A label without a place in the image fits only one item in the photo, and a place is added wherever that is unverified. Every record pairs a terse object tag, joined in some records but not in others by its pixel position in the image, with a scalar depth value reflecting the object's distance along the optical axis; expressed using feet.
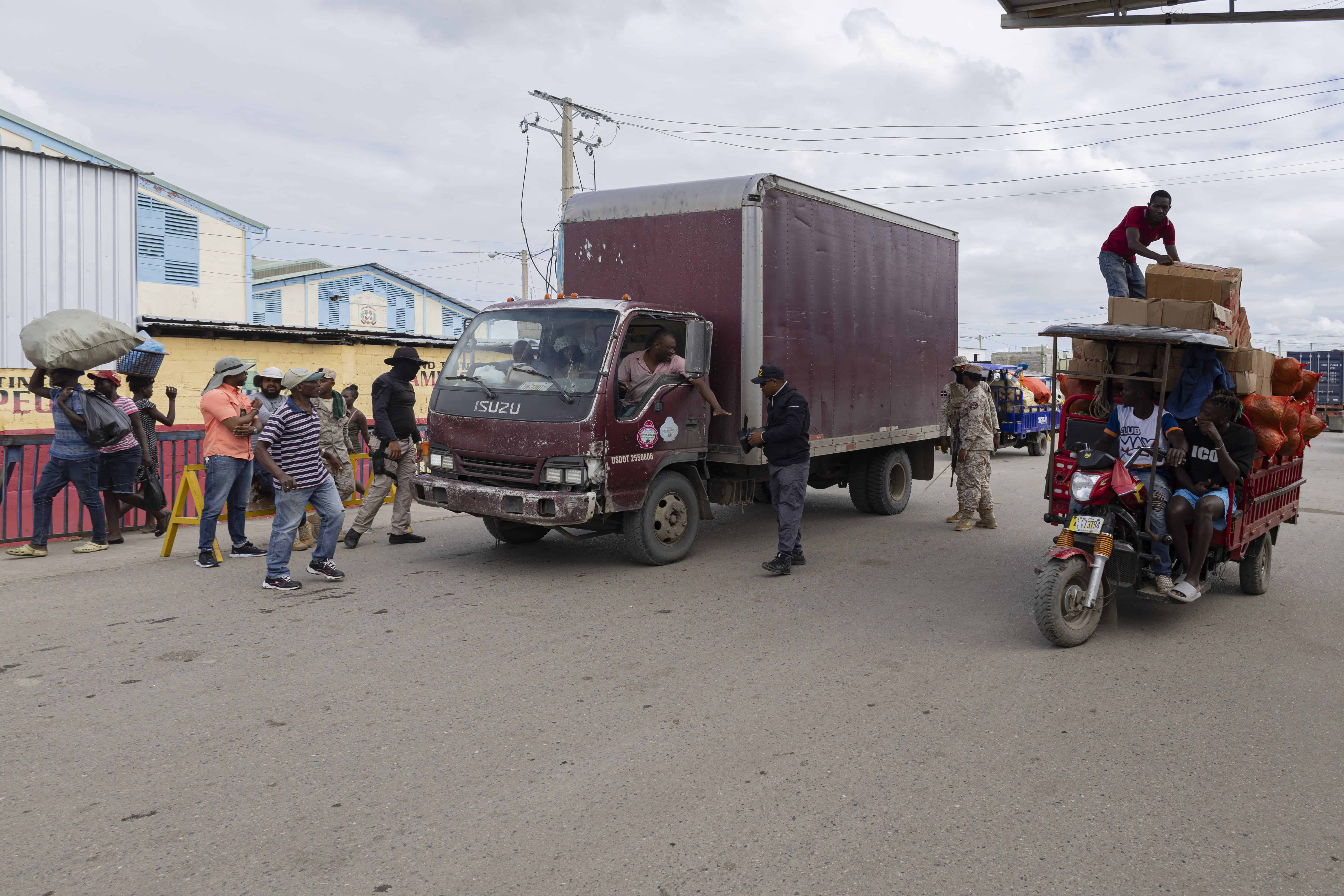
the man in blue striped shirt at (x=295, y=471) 22.07
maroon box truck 23.70
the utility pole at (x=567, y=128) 76.38
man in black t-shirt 18.70
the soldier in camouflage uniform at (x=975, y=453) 32.24
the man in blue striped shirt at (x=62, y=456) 26.43
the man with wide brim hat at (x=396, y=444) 27.86
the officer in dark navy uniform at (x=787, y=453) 24.76
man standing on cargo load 24.06
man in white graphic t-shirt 18.95
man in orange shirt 24.84
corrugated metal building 48.34
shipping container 98.99
